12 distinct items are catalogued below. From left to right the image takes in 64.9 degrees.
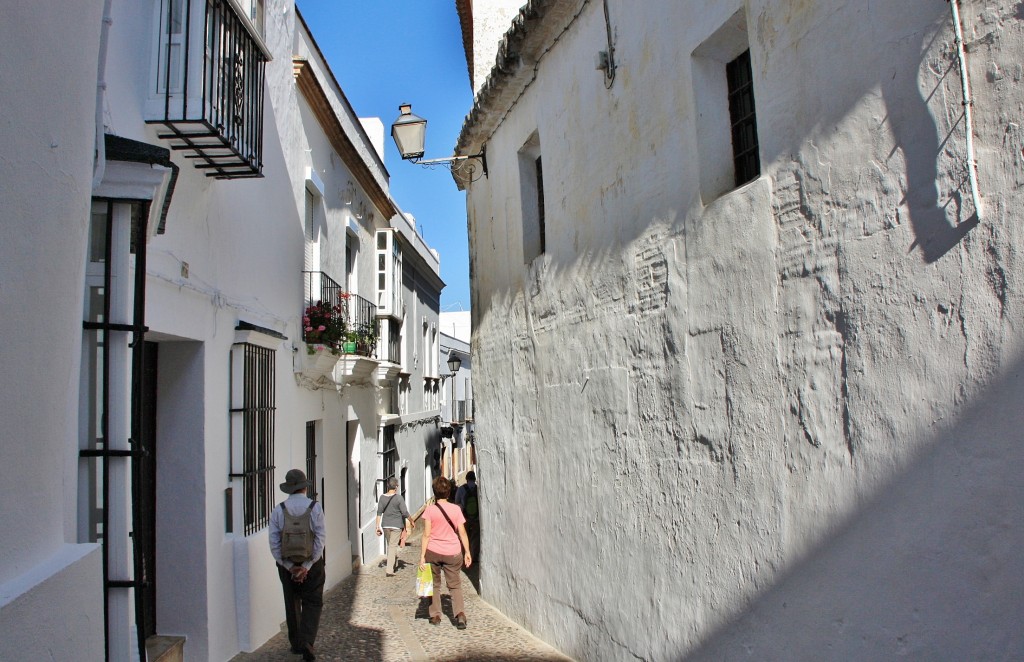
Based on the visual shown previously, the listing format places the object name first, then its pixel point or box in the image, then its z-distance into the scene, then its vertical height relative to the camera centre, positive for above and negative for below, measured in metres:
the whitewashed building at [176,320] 2.64 +0.63
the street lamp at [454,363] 16.68 +1.05
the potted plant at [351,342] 10.33 +0.98
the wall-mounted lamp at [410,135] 9.38 +3.26
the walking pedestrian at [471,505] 11.84 -1.35
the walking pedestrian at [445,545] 7.59 -1.24
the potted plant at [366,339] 10.82 +1.09
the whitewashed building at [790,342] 2.85 +0.26
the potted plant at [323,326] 9.23 +1.10
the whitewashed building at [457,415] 25.14 -0.04
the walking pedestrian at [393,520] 10.62 -1.36
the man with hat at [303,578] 6.11 -1.18
